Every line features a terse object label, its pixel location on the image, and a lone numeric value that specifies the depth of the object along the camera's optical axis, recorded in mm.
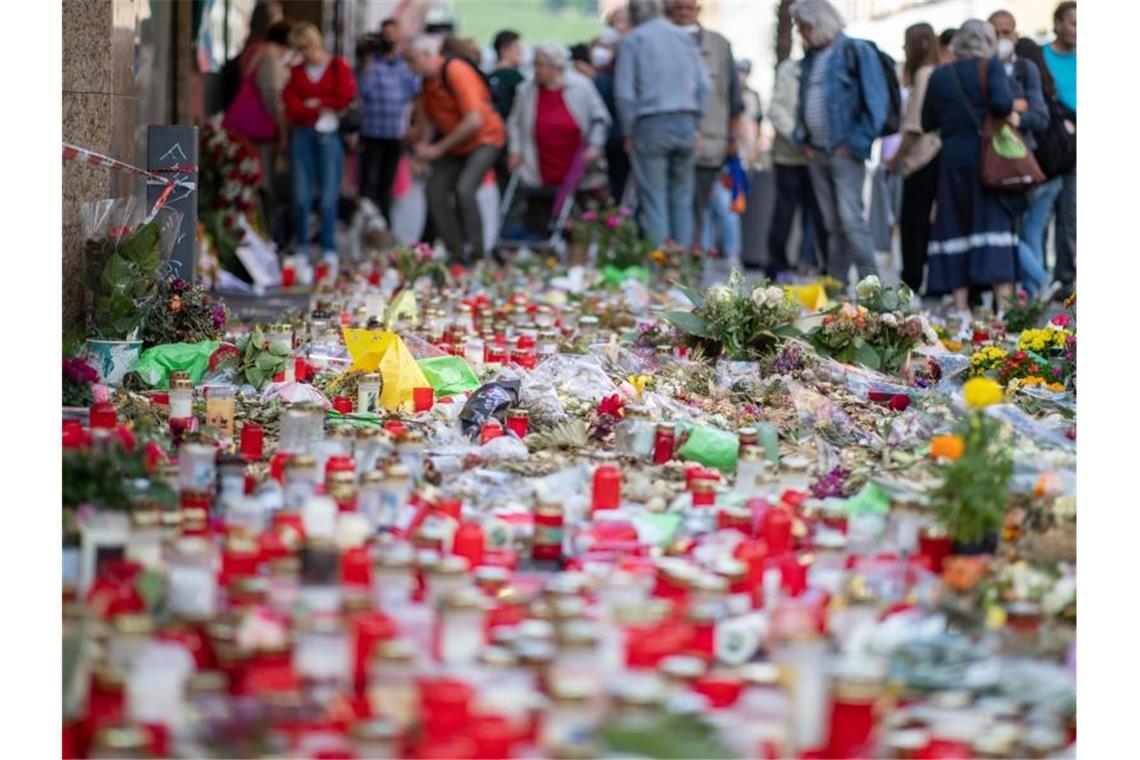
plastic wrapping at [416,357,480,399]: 14272
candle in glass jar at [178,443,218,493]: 9428
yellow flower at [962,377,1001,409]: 9168
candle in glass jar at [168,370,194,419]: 12117
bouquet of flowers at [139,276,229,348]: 15074
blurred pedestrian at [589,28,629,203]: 29925
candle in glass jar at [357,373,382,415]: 13135
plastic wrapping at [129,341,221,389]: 14287
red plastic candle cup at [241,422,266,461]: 11590
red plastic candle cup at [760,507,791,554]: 9353
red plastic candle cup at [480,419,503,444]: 12214
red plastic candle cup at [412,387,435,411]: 13295
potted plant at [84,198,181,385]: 14456
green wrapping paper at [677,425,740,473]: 11820
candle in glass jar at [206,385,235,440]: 12236
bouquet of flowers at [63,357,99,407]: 12028
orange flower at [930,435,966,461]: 9346
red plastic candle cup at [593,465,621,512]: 10371
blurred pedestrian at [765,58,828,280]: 25378
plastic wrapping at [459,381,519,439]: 12692
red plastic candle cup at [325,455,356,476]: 9651
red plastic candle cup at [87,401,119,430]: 10767
